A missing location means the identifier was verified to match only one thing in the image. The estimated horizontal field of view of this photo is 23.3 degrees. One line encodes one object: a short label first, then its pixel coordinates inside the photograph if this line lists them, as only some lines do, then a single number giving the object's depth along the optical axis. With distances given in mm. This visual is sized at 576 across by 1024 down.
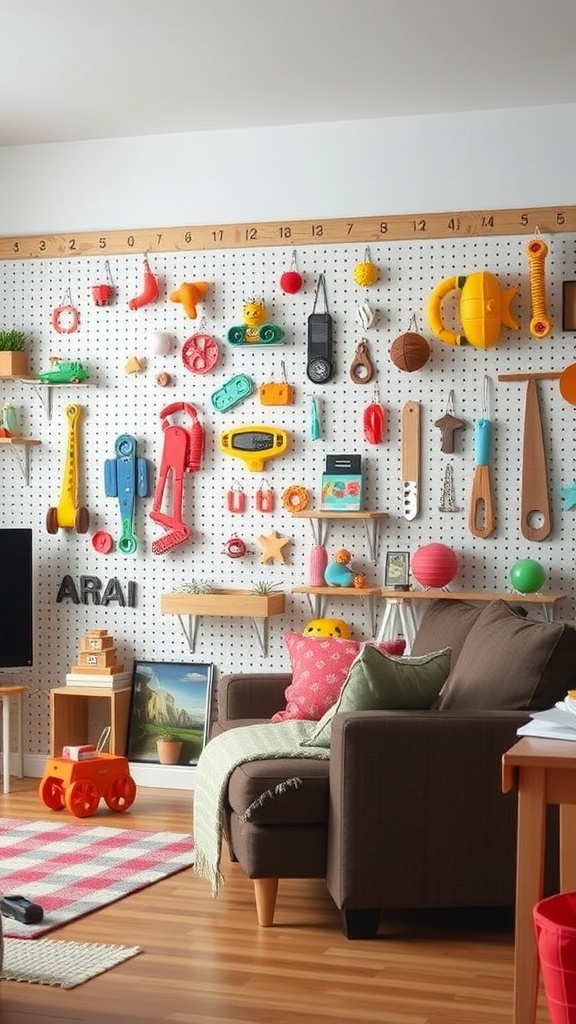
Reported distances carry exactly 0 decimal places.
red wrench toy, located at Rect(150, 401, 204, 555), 6148
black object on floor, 4039
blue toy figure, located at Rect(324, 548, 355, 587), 5809
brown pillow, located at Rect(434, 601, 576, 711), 4066
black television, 6164
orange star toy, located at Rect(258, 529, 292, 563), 6020
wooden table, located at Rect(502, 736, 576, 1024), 2771
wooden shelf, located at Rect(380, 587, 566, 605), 5434
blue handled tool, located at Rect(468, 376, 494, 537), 5691
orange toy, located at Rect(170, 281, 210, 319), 6102
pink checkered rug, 4285
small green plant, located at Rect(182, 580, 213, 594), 6074
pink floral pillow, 4750
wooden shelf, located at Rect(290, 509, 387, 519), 5707
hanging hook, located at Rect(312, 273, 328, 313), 5996
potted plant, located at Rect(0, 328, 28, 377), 6316
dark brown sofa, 3906
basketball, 5723
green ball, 5461
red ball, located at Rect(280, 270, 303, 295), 5965
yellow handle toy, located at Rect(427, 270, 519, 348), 5555
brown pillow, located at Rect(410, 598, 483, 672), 4789
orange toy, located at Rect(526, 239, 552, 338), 5539
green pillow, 4102
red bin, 2608
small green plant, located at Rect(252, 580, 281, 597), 5918
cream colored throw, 4184
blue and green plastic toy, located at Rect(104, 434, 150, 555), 6258
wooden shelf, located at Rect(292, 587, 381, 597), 5688
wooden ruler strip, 5695
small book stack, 6129
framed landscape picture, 6145
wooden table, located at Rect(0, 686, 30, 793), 6062
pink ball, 5574
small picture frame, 5824
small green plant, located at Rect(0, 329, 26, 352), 6370
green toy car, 6258
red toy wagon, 5531
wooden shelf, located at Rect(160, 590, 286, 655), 5809
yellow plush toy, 5797
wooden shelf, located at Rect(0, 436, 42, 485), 6477
